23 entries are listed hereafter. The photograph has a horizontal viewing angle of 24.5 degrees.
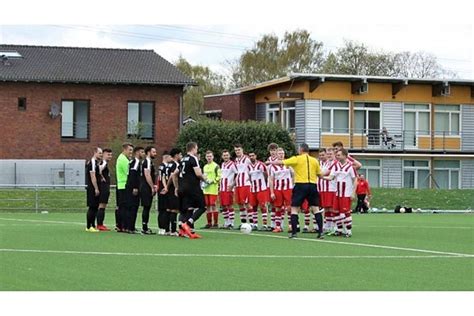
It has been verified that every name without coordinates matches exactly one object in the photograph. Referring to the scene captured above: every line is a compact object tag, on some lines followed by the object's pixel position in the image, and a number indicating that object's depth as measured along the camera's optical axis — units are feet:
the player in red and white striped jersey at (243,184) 96.27
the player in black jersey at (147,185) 84.79
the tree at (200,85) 306.14
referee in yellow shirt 79.97
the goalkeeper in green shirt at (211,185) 96.07
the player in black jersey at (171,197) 81.46
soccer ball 88.48
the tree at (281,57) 290.56
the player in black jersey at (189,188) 79.30
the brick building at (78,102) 197.06
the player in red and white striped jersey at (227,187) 97.55
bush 190.39
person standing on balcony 219.41
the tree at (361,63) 287.89
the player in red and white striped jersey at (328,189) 85.20
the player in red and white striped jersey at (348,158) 83.35
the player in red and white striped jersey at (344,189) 83.76
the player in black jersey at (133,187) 85.46
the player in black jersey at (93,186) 85.35
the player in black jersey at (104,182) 86.33
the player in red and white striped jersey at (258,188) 95.50
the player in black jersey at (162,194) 82.69
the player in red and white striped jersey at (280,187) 91.09
